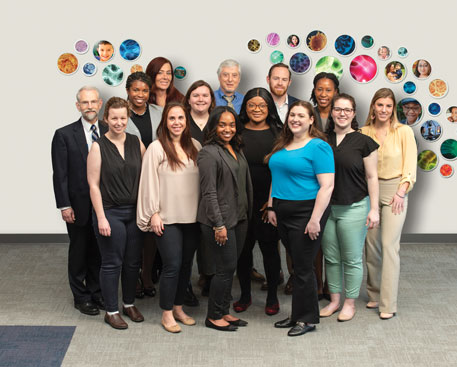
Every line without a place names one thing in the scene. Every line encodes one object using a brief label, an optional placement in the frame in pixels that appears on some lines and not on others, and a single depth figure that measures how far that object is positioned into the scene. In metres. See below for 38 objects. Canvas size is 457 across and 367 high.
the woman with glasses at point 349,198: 4.13
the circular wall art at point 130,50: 5.81
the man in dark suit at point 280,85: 4.74
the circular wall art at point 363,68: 5.87
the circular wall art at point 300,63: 5.84
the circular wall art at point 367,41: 5.84
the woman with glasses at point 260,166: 4.20
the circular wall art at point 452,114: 5.99
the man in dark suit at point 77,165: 4.22
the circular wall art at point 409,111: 5.96
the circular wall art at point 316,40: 5.81
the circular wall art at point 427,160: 6.05
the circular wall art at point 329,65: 5.86
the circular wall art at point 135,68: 5.85
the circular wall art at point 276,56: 5.83
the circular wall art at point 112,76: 5.86
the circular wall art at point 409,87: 5.93
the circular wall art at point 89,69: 5.85
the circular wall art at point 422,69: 5.90
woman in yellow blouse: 4.26
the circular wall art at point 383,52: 5.86
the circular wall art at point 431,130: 6.01
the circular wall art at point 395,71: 5.89
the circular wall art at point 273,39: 5.80
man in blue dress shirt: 4.78
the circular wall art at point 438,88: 5.93
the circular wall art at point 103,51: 5.82
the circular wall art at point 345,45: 5.83
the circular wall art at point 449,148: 6.04
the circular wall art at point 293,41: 5.81
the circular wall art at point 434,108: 5.98
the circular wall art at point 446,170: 6.09
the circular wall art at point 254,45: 5.82
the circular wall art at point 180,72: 5.86
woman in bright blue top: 3.89
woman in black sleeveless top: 4.02
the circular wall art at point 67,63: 5.86
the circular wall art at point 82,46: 5.82
